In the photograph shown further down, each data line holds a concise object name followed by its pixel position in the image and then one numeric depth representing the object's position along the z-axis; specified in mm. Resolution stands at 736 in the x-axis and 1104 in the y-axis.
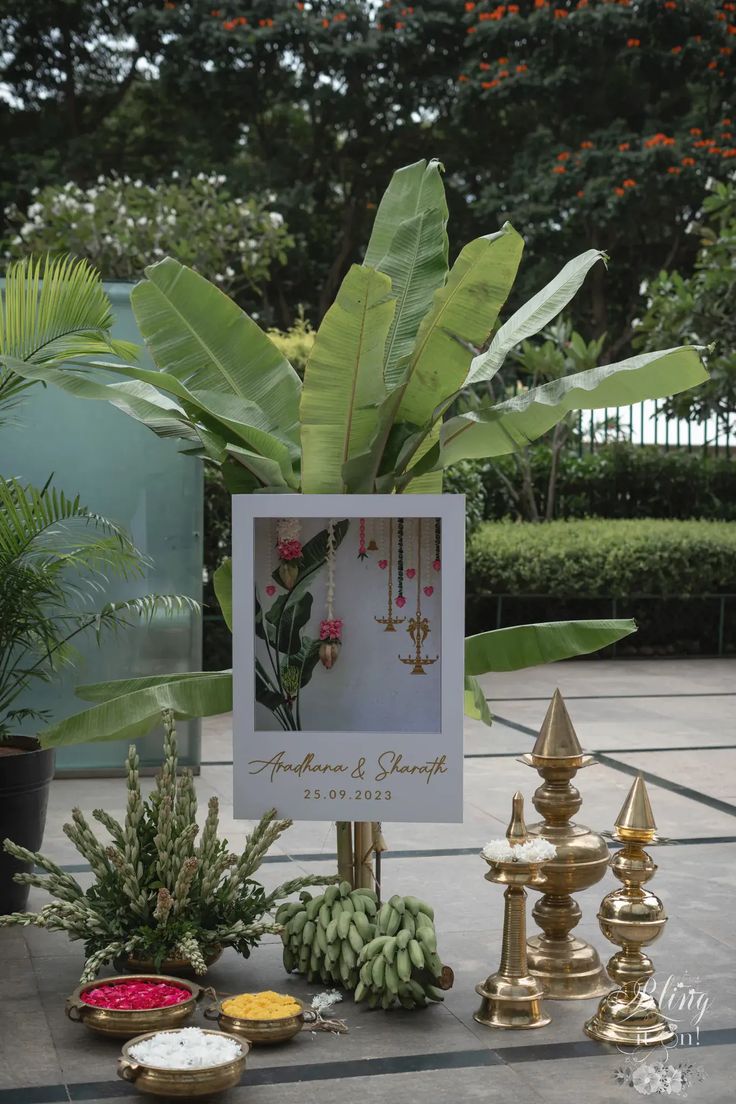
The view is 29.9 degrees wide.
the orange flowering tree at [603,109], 16422
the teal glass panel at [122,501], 6570
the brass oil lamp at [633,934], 3434
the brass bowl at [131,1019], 3387
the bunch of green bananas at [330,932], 3777
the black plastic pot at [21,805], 4492
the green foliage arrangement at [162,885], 3766
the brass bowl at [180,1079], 3021
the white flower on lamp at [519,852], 3533
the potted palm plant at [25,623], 4504
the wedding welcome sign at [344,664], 3756
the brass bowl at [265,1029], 3385
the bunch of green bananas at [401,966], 3633
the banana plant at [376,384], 3869
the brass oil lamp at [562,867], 3795
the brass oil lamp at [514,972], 3541
